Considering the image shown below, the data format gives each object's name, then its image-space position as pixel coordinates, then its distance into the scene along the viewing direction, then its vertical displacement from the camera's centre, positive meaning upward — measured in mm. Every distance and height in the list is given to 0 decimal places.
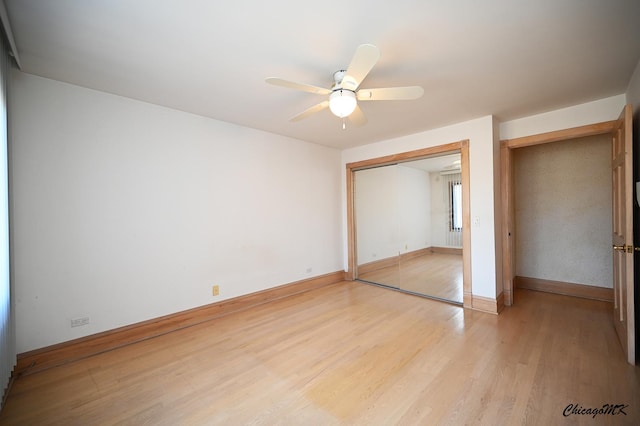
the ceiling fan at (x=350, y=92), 1715 +866
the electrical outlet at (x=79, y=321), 2344 -960
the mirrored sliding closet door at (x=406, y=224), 4035 -235
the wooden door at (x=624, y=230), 2045 -200
